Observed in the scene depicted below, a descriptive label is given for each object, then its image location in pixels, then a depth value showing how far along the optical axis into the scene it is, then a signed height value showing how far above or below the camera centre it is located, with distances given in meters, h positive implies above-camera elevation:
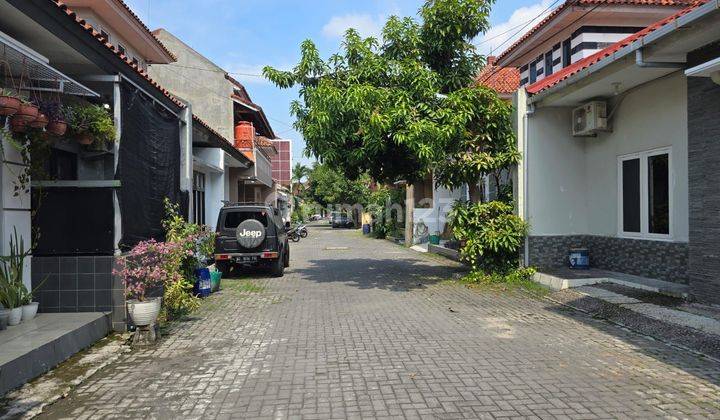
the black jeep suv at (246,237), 11.75 -0.65
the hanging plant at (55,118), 5.64 +1.10
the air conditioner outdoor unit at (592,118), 9.84 +1.89
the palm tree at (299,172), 64.90 +5.16
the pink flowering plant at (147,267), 6.24 -0.76
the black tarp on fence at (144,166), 6.78 +0.70
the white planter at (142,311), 6.11 -1.28
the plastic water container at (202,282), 9.52 -1.43
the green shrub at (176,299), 6.79 -1.29
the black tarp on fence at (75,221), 6.48 -0.14
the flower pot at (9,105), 4.81 +1.07
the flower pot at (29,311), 5.88 -1.23
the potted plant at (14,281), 5.64 -0.83
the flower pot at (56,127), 5.67 +0.99
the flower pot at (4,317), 5.51 -1.22
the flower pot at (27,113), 5.06 +1.04
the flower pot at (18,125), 5.21 +0.96
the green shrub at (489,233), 10.51 -0.51
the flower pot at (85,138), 6.19 +0.94
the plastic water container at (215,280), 10.15 -1.47
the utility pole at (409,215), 23.29 -0.25
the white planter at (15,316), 5.63 -1.24
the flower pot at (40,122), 5.30 +0.99
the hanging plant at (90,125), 6.14 +1.10
